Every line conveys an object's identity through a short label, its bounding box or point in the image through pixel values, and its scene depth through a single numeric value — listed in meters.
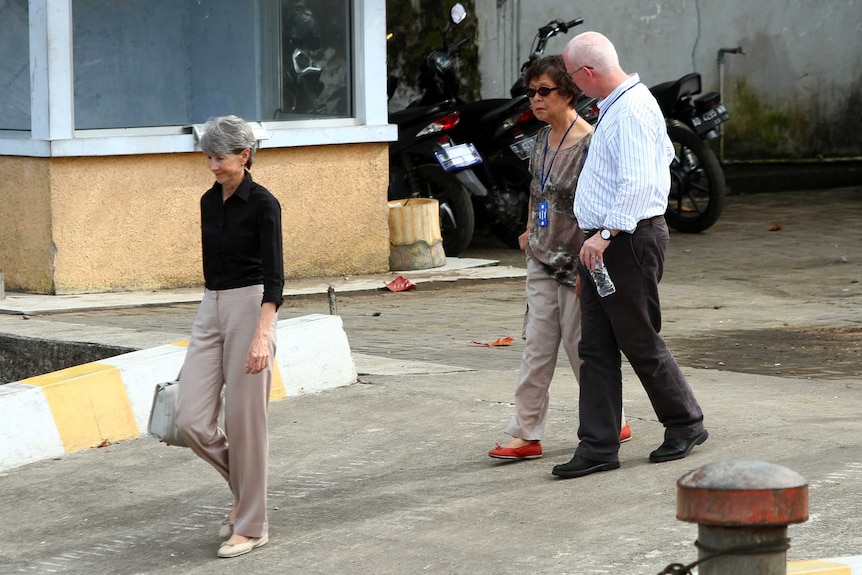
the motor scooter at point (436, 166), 24.59
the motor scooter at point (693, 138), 26.41
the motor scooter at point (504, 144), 25.22
